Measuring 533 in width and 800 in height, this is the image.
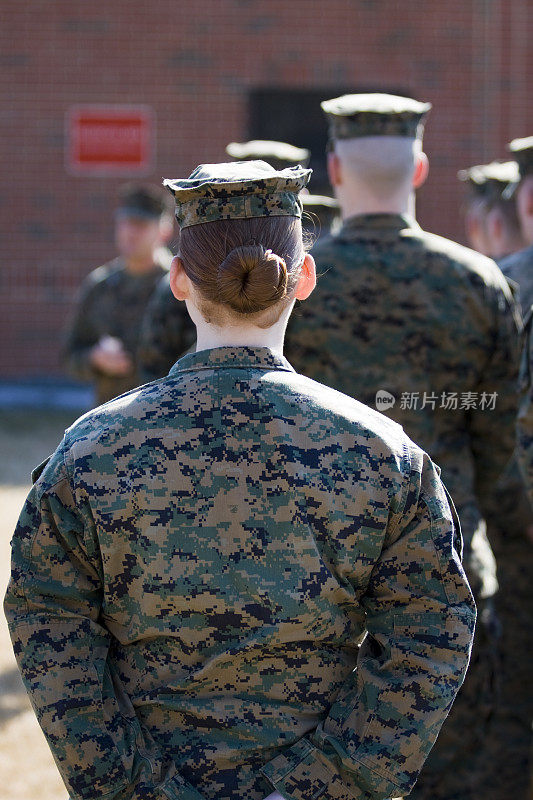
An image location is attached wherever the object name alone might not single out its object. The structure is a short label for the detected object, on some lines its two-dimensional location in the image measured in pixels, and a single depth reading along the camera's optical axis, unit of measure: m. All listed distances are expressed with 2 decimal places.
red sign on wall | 24.28
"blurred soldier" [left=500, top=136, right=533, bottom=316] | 7.79
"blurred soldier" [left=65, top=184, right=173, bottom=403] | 11.87
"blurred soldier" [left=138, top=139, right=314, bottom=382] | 7.93
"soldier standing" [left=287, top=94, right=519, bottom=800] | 6.41
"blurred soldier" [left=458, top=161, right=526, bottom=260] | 9.65
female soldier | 3.64
